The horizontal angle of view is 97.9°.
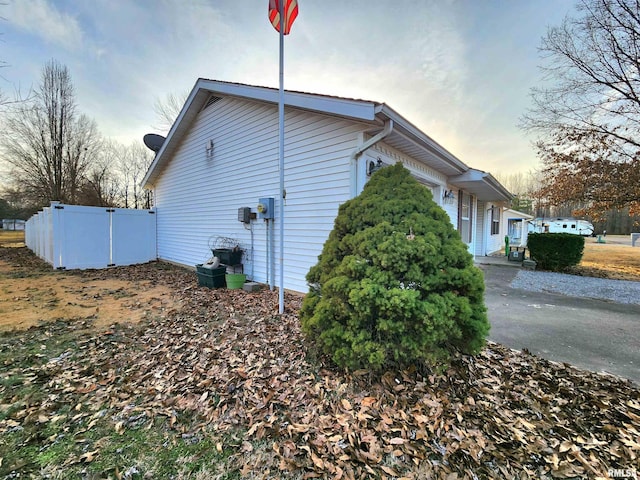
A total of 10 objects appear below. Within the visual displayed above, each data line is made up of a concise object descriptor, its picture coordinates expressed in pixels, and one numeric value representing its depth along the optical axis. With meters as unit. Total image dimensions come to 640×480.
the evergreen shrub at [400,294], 2.39
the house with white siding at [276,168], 4.91
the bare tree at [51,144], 16.69
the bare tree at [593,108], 8.64
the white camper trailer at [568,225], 36.41
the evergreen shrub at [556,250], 8.78
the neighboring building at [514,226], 19.16
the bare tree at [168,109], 18.69
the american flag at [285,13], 4.38
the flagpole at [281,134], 4.29
